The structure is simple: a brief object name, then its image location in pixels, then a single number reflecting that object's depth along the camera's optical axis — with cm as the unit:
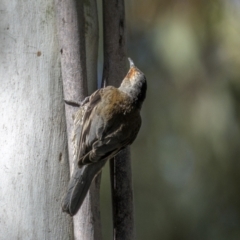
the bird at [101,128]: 448
